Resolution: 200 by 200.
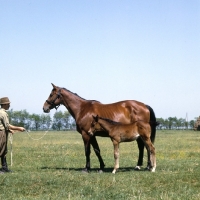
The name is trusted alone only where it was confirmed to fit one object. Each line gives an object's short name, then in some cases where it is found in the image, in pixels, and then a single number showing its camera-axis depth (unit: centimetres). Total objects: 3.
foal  1218
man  1221
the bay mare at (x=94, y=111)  1306
